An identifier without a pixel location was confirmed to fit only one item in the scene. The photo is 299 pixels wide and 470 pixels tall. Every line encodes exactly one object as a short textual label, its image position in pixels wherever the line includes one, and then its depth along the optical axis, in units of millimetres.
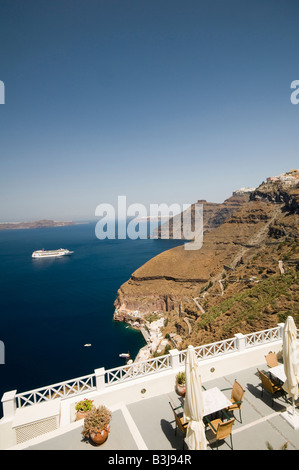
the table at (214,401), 5608
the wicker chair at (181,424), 5484
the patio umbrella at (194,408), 4863
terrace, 5590
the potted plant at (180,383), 7172
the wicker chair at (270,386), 6771
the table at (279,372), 6554
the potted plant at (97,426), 5352
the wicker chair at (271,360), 7907
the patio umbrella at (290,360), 5984
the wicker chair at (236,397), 6040
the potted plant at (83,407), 6395
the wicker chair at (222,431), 5150
